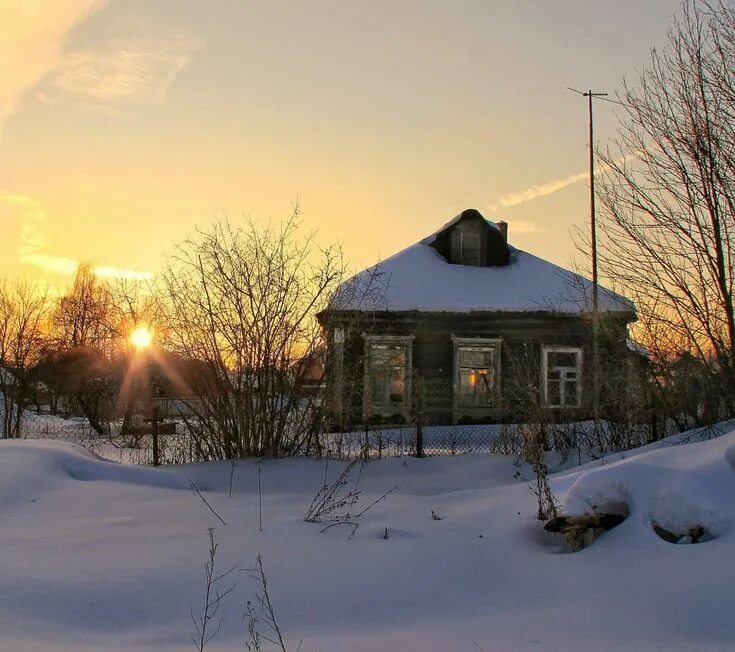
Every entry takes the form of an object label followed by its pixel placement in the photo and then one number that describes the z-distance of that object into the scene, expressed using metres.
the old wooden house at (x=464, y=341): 19.45
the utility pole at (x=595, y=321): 11.33
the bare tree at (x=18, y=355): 20.63
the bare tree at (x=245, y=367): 10.85
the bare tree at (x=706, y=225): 9.65
